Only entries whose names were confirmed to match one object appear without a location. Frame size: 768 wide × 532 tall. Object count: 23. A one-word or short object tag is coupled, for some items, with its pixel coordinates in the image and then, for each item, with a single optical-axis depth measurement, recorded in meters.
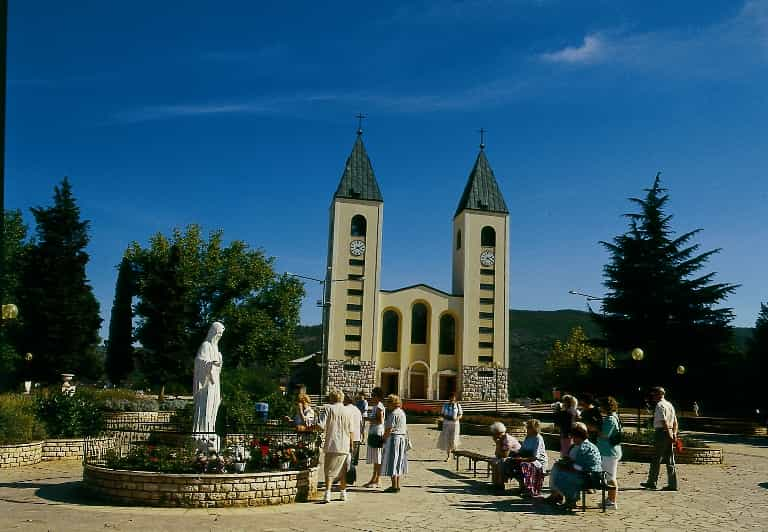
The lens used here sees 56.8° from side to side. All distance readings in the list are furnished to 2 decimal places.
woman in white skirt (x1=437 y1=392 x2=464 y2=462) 16.70
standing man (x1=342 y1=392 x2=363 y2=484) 10.91
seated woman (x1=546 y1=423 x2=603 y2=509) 10.34
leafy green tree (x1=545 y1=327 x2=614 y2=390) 56.25
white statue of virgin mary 12.51
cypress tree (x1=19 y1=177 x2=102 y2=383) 41.06
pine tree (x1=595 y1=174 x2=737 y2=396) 37.44
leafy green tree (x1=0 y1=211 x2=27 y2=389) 40.69
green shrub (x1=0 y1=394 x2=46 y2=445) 14.31
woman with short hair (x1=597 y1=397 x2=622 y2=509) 11.32
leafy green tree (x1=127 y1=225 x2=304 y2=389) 54.62
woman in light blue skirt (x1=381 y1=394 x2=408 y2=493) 11.98
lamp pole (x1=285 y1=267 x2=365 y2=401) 42.03
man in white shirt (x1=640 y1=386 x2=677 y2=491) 12.52
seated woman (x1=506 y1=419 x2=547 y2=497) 11.41
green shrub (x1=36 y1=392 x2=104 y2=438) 16.45
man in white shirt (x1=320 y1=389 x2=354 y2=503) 10.68
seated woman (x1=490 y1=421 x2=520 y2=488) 12.05
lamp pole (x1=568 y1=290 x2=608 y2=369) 38.84
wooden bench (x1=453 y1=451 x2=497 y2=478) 13.38
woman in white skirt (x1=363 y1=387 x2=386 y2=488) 12.21
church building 57.12
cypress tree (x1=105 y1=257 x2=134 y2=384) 54.62
